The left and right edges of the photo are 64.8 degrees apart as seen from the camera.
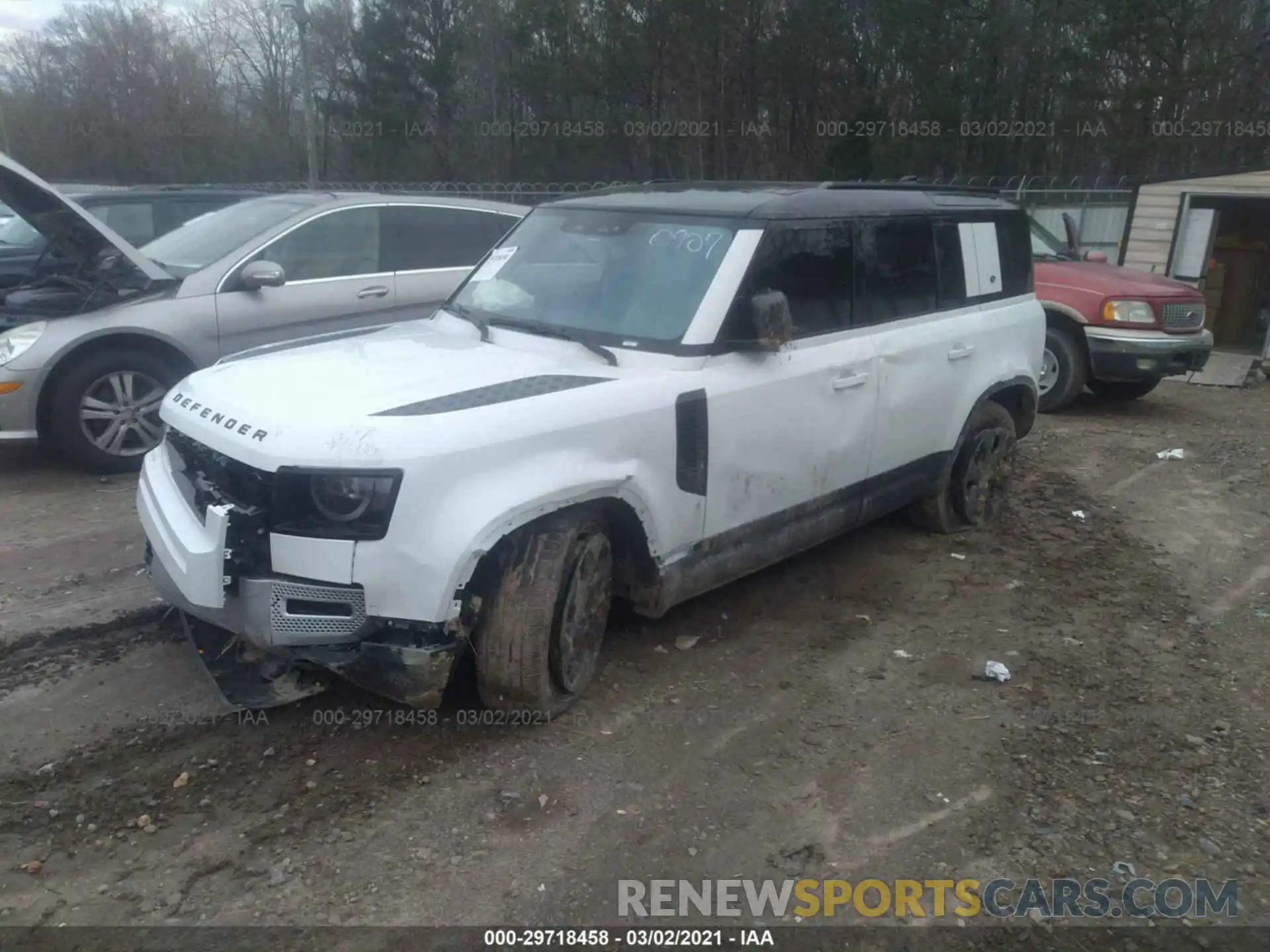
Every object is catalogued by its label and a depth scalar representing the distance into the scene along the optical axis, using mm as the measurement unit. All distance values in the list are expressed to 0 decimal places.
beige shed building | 12461
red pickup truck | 9336
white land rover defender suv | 3162
